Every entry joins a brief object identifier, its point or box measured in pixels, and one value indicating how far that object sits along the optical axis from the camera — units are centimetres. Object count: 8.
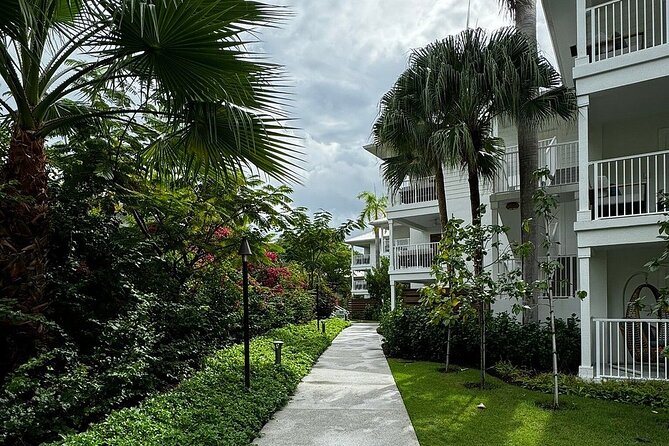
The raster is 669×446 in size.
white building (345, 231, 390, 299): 3534
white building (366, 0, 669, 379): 879
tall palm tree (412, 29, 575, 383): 1066
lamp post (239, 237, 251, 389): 755
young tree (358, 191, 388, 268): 4225
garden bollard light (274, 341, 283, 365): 926
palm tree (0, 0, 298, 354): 483
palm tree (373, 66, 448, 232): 1162
